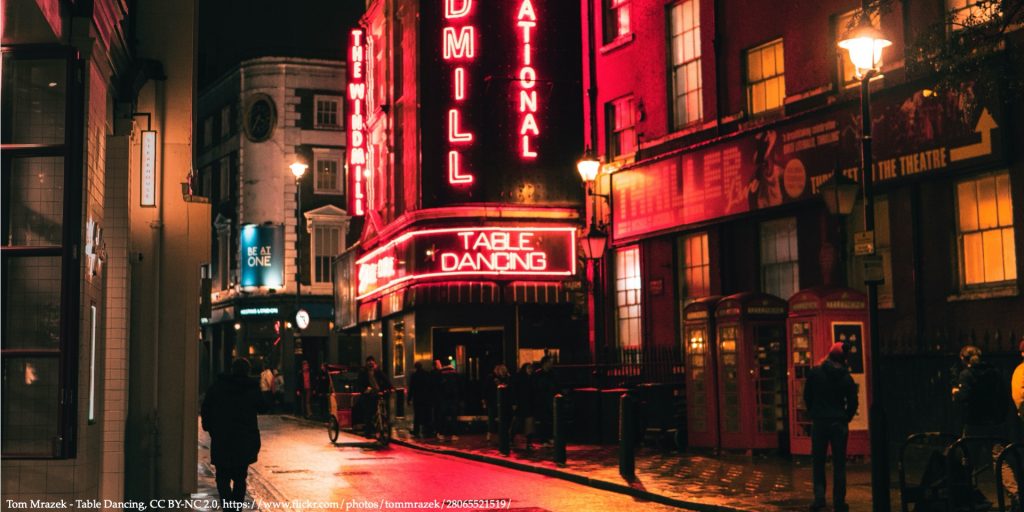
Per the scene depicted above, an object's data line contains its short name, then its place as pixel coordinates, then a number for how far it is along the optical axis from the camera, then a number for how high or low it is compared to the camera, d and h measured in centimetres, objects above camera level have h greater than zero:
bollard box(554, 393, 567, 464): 2120 -121
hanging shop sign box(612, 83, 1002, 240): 1964 +362
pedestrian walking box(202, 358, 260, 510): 1340 -69
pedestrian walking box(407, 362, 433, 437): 2994 -86
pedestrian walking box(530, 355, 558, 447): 2609 -64
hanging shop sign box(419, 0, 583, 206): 3462 +723
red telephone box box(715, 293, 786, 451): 2159 -29
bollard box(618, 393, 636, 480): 1867 -124
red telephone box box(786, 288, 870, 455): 2006 +28
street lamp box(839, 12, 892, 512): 1361 +176
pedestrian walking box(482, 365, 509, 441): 2886 -70
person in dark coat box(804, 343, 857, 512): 1467 -58
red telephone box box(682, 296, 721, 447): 2250 -35
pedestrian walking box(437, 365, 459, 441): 3027 -98
